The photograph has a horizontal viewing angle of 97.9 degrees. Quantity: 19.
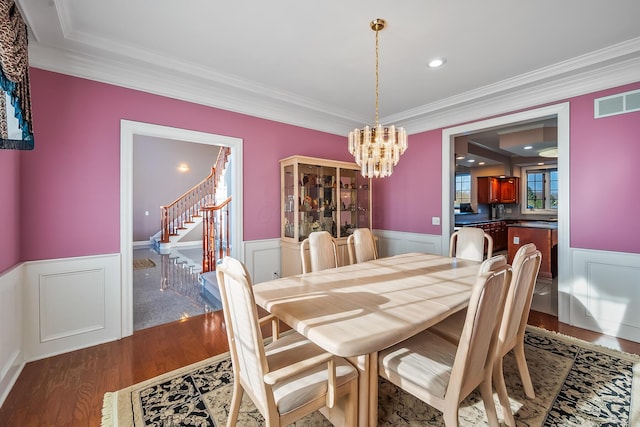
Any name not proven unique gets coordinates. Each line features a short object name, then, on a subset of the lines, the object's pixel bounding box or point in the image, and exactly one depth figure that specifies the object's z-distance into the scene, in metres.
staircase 7.57
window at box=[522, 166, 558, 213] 7.47
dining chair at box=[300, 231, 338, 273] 2.61
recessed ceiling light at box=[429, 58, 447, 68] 2.68
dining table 1.24
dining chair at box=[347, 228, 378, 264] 3.00
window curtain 1.46
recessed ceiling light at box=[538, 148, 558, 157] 5.27
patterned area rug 1.64
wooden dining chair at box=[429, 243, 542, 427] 1.52
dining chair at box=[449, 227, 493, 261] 3.05
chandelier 2.16
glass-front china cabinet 3.68
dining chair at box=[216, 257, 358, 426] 1.15
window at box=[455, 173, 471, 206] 8.07
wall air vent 2.63
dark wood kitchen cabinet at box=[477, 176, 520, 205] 7.62
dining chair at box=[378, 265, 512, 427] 1.18
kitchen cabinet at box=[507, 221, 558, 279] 4.41
